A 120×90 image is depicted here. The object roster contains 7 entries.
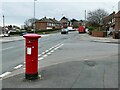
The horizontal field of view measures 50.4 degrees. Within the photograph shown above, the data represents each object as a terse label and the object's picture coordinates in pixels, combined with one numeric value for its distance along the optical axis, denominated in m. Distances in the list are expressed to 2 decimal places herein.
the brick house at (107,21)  41.60
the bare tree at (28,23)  65.35
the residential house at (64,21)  86.21
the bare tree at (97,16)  43.70
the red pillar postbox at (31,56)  3.60
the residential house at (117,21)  26.02
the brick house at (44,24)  71.23
